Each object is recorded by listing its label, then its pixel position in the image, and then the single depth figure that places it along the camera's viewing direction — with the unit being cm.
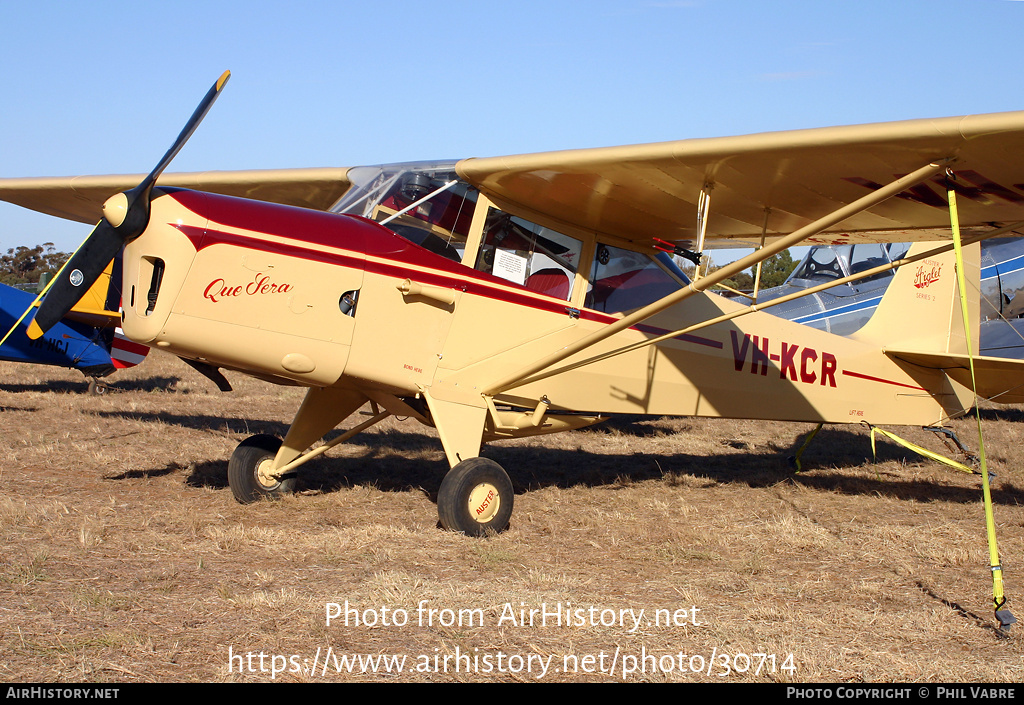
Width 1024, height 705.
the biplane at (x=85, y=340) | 1261
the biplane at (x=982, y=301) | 1326
